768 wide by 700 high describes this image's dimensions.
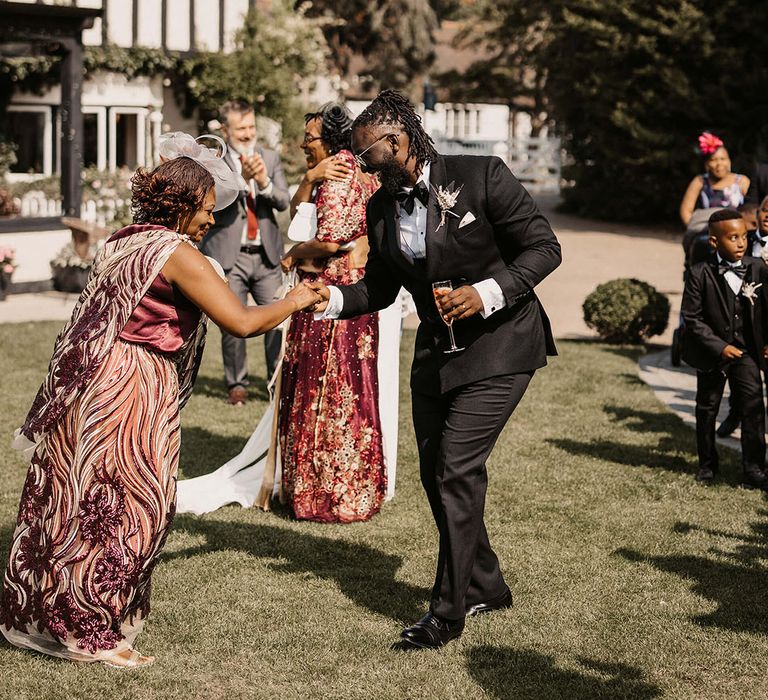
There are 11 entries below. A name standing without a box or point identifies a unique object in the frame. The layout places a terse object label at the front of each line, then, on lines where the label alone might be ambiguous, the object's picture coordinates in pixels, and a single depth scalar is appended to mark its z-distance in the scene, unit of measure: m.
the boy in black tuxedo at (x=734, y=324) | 7.34
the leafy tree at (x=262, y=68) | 23.22
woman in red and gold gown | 6.73
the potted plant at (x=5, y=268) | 16.08
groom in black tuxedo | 4.64
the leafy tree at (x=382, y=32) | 42.44
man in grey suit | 8.98
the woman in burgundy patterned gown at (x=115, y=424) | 4.51
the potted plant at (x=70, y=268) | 16.78
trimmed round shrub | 13.39
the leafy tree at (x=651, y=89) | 25.48
